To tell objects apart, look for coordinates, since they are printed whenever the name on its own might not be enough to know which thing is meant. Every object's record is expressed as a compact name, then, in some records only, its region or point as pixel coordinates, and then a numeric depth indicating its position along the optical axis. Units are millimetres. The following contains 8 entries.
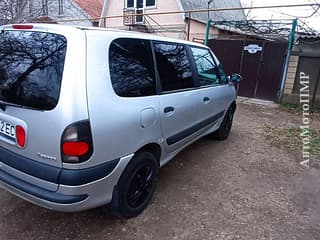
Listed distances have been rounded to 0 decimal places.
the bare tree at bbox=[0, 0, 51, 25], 8914
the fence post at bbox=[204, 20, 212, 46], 8670
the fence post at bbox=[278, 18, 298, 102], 7109
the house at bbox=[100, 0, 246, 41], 12977
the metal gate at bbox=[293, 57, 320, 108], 6977
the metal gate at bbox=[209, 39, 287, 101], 7660
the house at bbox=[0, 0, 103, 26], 9109
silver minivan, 1624
